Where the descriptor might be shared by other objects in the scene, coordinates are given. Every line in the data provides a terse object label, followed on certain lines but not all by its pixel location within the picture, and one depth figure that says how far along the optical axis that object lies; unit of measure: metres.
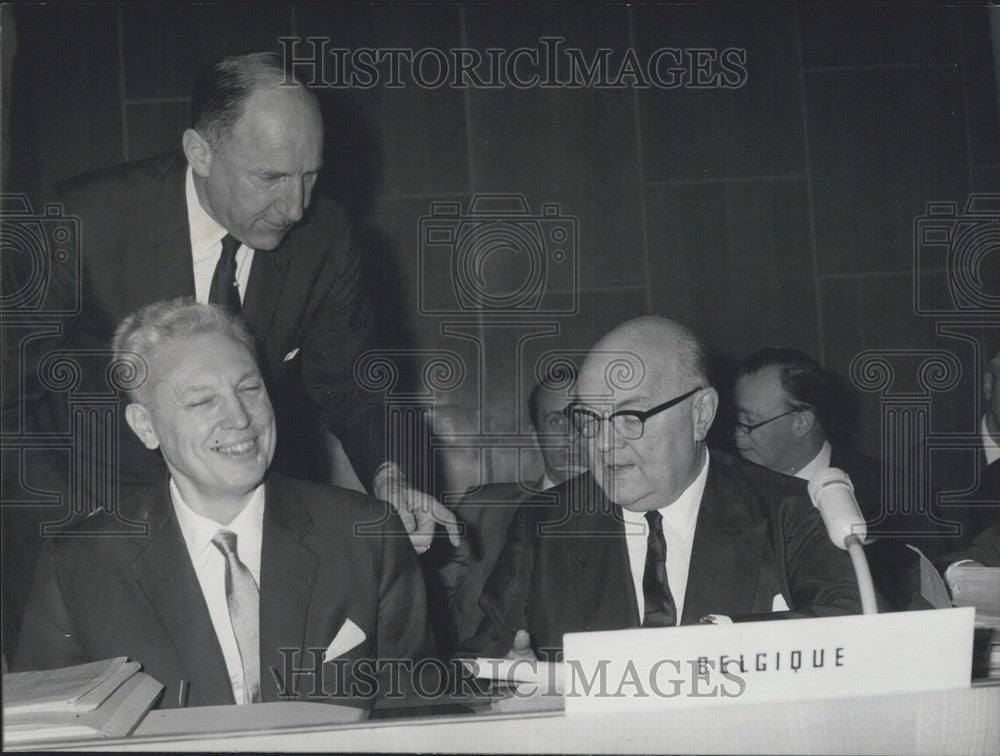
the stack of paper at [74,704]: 1.58
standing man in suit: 1.78
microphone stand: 1.66
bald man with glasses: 1.86
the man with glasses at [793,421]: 1.95
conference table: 1.65
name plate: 1.66
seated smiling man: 1.73
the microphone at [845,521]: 1.66
